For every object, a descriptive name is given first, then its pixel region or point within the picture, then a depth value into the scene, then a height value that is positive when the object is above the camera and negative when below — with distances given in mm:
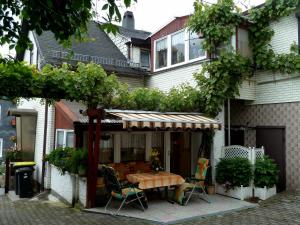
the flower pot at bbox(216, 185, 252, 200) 12766 -2103
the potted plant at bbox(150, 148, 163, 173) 12953 -1050
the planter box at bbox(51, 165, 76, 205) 12703 -1982
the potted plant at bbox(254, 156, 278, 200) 12719 -1523
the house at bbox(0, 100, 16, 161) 31294 +372
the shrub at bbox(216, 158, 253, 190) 12688 -1367
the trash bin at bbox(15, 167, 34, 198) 14953 -2118
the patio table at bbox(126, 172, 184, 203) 11430 -1512
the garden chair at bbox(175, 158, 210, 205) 12000 -1854
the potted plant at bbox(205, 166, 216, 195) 13741 -1966
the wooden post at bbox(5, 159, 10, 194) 16109 -1972
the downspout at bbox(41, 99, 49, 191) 15564 -732
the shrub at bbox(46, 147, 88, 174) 12008 -953
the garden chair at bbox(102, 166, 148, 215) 10812 -1761
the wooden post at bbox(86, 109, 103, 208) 11461 -906
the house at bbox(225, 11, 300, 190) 13899 +962
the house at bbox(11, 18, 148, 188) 15688 +3327
